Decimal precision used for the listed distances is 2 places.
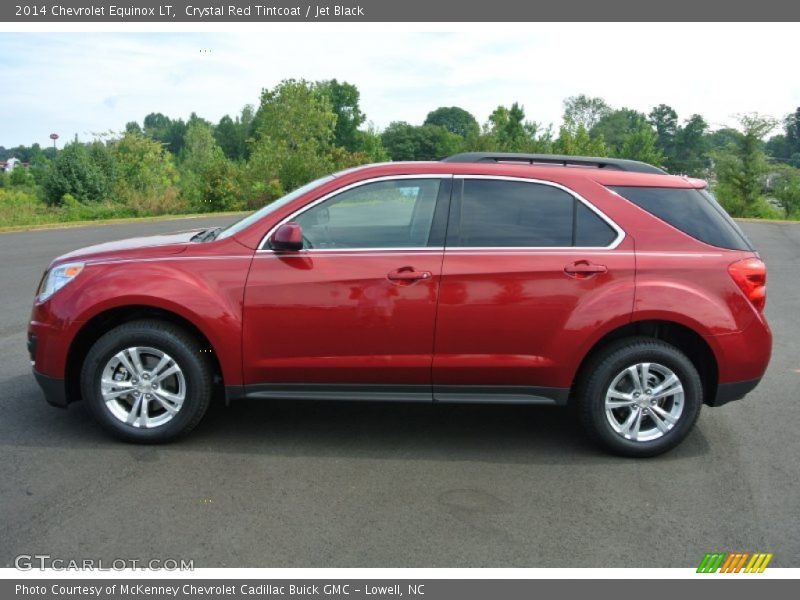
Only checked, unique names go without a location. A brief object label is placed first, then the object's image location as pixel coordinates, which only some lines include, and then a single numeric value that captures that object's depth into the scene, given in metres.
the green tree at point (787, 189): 39.59
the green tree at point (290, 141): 36.97
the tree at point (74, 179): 34.66
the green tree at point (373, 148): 44.84
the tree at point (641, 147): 55.25
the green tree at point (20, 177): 56.90
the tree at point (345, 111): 85.50
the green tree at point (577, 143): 39.16
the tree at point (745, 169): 38.84
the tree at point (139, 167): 35.25
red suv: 4.58
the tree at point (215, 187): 34.06
